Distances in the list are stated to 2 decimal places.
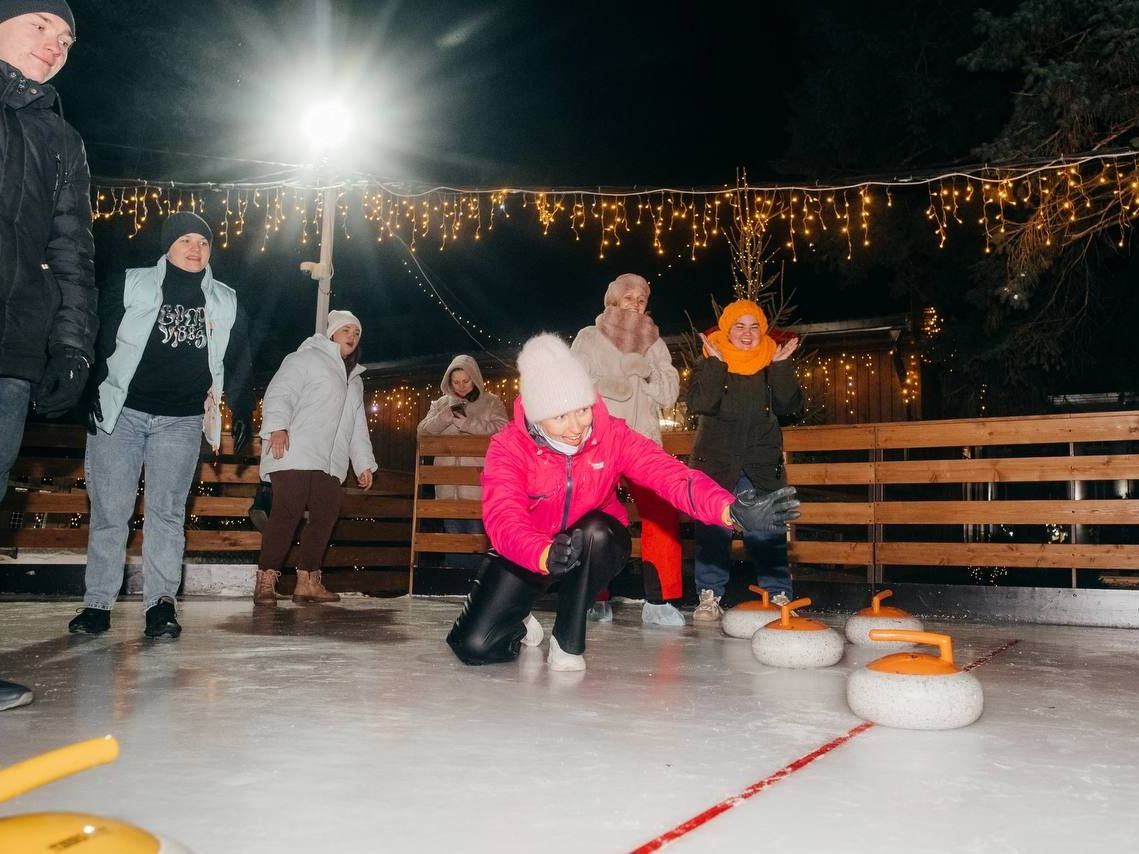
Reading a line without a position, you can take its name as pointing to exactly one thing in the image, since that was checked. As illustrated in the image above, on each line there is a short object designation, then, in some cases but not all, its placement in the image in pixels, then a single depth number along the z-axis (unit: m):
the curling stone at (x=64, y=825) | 0.82
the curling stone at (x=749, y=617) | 3.82
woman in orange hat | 4.43
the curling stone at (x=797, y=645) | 3.05
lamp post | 7.74
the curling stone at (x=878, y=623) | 3.49
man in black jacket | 2.35
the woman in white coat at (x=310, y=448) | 5.03
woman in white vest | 3.49
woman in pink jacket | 2.76
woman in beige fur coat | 4.55
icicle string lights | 7.13
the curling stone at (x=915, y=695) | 2.14
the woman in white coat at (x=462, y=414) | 6.69
